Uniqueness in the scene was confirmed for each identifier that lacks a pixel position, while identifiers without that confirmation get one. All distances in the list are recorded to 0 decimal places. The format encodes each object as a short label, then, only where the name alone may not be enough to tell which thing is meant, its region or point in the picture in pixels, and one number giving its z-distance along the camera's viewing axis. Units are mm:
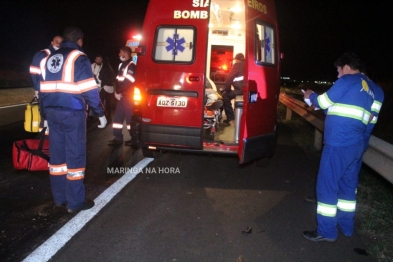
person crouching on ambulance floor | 7148
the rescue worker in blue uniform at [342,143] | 3592
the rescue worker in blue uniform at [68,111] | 3914
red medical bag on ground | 4969
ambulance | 4992
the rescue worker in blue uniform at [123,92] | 7074
